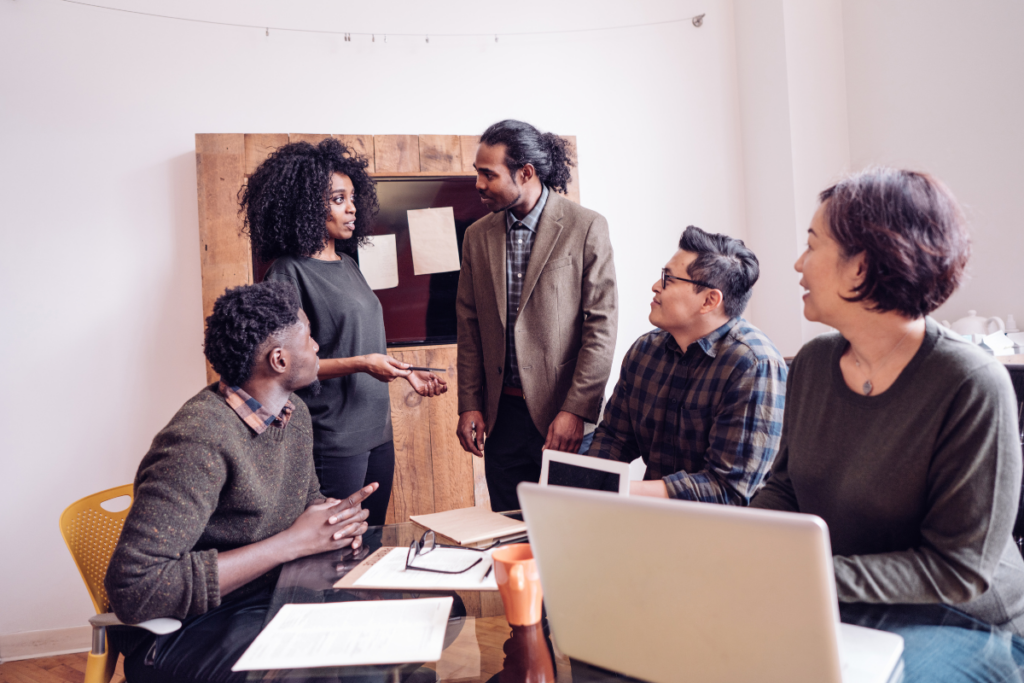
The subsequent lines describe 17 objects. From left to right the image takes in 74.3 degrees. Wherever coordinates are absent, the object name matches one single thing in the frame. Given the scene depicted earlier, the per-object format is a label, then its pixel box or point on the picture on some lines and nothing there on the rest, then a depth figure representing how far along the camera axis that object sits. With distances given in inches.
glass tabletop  32.7
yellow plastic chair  58.7
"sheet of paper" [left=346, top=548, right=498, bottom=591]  43.7
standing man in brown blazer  76.5
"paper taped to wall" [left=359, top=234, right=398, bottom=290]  115.0
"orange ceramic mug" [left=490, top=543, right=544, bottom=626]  38.2
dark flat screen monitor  115.3
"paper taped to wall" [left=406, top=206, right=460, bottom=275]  116.6
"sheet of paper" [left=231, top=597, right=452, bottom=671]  35.1
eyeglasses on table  49.1
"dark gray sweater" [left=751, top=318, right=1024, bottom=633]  35.8
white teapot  94.0
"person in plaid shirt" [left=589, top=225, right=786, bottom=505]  57.5
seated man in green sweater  42.3
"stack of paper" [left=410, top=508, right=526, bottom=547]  51.5
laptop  24.7
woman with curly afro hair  73.9
